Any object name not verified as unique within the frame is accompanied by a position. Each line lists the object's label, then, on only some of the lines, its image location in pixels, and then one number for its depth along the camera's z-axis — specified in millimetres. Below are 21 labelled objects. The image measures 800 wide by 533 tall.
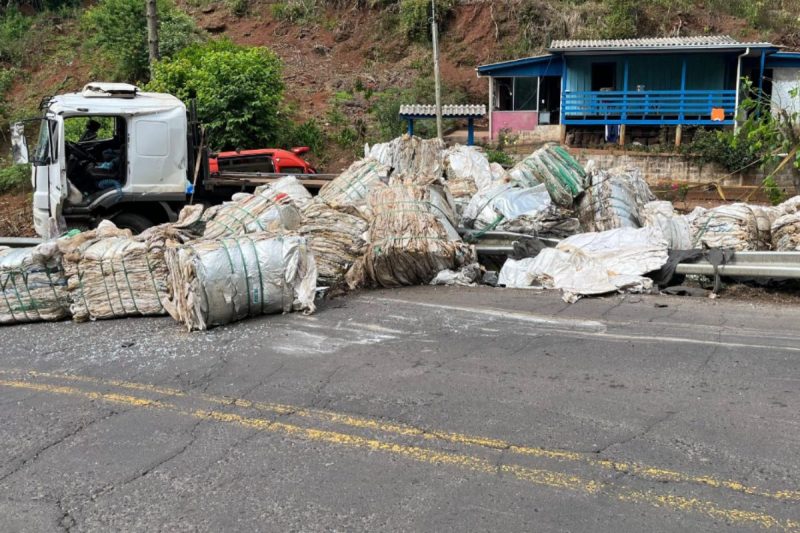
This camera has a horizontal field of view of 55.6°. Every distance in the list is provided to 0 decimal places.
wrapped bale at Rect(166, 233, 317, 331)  7336
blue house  24781
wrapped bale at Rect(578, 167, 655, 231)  10344
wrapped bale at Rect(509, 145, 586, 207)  10867
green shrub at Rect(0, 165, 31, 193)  22516
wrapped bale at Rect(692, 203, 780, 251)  9336
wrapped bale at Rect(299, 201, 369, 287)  8945
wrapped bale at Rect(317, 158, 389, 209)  10602
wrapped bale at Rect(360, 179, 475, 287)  8977
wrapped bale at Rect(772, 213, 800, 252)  9113
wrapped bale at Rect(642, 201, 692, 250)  9508
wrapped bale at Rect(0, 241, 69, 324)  8281
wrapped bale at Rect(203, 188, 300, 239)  9094
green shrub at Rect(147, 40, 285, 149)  23062
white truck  11125
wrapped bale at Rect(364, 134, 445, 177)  11658
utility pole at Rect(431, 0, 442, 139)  22297
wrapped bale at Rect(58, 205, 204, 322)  8141
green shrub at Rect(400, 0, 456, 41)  33538
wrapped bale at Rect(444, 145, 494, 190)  12453
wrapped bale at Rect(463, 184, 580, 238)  10148
